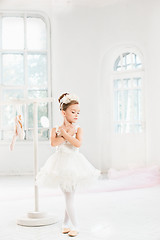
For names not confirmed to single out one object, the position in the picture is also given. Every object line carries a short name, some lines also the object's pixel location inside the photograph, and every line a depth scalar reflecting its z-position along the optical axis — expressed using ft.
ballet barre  10.54
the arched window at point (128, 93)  23.79
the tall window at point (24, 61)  25.02
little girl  9.55
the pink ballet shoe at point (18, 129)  11.17
